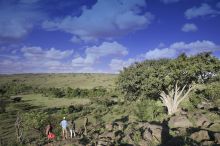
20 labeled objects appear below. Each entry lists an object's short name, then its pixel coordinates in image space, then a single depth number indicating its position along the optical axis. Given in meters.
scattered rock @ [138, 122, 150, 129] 16.80
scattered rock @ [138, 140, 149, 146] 14.14
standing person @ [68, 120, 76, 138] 16.41
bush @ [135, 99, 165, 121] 22.38
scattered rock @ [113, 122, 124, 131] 18.27
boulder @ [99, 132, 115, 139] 15.63
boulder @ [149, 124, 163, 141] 14.98
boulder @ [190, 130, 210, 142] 13.97
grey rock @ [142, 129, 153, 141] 14.74
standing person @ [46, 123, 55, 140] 15.60
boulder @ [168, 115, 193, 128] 17.86
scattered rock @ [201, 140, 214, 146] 13.03
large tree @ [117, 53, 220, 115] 22.26
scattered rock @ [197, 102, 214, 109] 25.47
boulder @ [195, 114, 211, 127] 17.82
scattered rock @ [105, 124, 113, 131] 18.56
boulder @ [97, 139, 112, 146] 13.87
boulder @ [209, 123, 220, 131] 16.92
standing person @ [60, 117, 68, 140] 15.92
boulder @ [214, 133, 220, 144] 13.42
